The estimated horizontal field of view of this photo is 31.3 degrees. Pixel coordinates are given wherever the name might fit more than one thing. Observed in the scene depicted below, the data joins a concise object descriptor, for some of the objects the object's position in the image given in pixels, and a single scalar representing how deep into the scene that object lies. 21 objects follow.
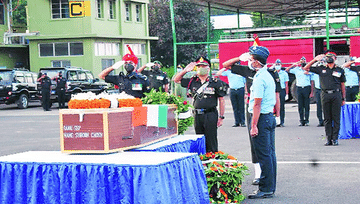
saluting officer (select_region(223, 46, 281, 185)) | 9.62
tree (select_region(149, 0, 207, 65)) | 55.28
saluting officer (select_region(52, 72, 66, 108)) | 31.44
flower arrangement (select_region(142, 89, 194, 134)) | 9.77
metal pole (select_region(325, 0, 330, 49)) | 28.38
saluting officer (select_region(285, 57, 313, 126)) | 19.55
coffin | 7.46
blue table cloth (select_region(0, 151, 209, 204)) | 6.59
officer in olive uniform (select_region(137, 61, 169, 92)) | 20.27
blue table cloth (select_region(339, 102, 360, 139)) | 15.95
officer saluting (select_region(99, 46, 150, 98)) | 11.55
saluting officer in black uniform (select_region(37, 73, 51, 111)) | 30.56
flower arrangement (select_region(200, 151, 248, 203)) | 8.16
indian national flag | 8.48
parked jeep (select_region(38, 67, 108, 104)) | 32.69
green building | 43.84
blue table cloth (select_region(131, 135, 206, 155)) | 8.19
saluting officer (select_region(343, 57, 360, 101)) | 20.00
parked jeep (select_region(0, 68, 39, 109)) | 31.85
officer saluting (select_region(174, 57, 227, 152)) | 10.38
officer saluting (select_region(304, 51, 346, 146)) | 14.56
